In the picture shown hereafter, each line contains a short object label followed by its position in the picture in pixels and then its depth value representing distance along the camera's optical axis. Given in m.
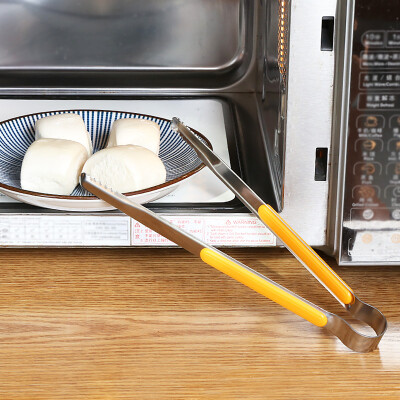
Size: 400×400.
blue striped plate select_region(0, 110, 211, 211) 1.04
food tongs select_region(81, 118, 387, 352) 0.96
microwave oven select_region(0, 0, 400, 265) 1.00
